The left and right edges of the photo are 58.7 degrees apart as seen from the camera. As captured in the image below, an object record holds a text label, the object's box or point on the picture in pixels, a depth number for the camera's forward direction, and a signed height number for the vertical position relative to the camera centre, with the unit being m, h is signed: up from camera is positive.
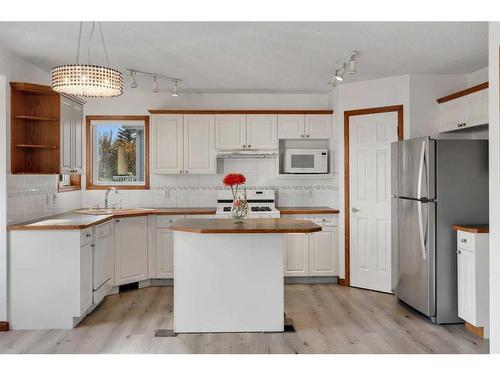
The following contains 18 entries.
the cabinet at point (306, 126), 5.68 +0.77
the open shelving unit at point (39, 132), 4.02 +0.51
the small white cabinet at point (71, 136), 4.25 +0.51
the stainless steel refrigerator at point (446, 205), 3.92 -0.17
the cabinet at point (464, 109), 4.04 +0.75
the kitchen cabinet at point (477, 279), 3.56 -0.76
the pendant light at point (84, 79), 2.96 +0.73
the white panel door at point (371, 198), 5.02 -0.14
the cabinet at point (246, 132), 5.64 +0.69
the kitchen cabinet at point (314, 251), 5.40 -0.79
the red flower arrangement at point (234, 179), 3.60 +0.06
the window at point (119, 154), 5.91 +0.44
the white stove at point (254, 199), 5.72 -0.17
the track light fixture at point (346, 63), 3.97 +1.14
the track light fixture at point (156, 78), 4.70 +1.23
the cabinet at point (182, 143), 5.60 +0.55
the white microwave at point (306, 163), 5.68 +0.30
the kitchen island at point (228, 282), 3.67 -0.80
